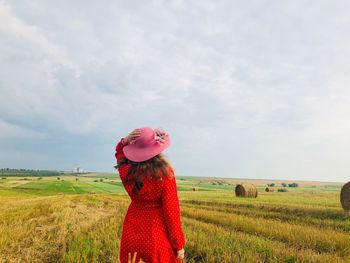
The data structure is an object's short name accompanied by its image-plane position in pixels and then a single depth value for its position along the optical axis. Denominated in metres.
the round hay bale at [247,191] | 29.47
